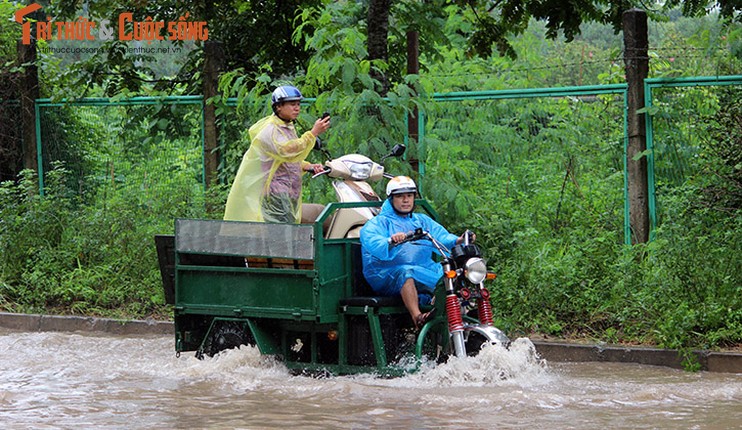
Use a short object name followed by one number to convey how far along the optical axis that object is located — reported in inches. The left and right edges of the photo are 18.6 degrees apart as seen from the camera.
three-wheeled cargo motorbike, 640.1
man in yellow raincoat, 708.2
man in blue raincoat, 647.6
